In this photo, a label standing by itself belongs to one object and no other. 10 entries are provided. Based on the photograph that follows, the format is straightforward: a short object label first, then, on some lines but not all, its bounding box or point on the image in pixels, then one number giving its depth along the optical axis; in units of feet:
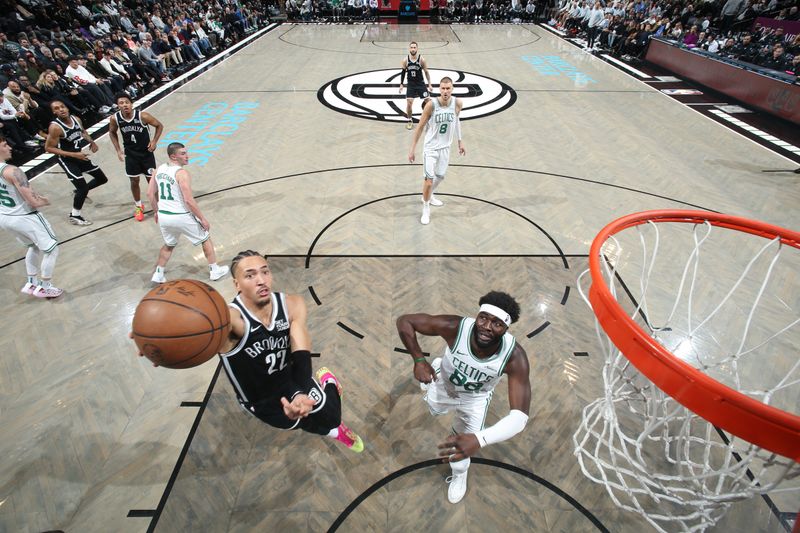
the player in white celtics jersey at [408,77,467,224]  17.17
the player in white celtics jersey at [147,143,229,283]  13.93
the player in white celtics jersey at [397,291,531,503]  7.47
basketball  6.89
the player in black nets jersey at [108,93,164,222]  17.94
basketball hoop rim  5.48
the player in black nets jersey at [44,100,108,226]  17.06
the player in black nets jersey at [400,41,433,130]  28.52
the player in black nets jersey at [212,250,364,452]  7.90
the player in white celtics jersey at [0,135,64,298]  13.34
